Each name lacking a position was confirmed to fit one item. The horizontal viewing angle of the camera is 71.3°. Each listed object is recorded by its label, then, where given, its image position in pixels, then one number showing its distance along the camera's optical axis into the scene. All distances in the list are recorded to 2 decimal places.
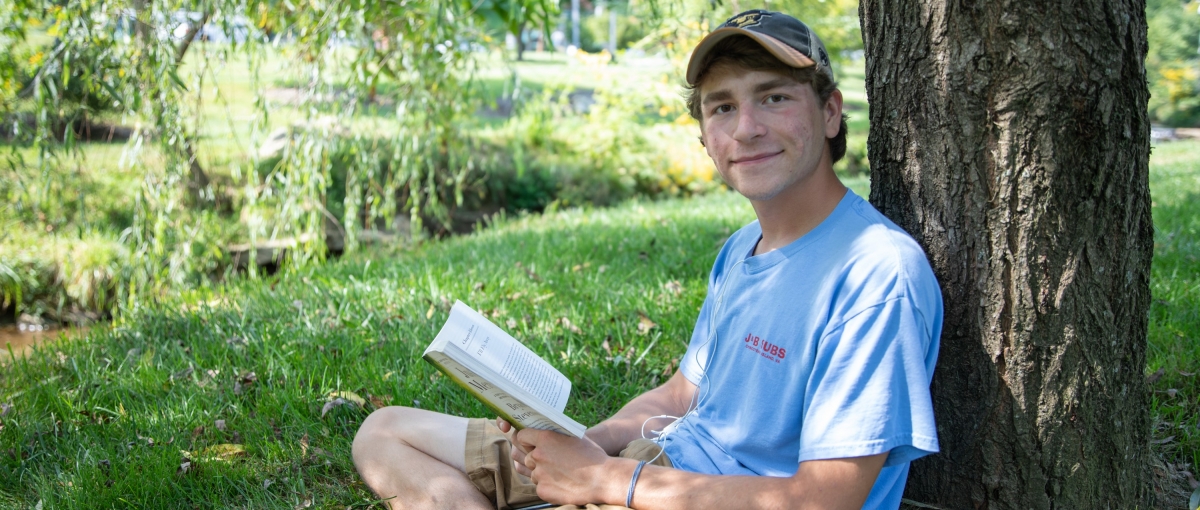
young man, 1.72
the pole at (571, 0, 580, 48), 35.91
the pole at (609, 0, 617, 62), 31.74
